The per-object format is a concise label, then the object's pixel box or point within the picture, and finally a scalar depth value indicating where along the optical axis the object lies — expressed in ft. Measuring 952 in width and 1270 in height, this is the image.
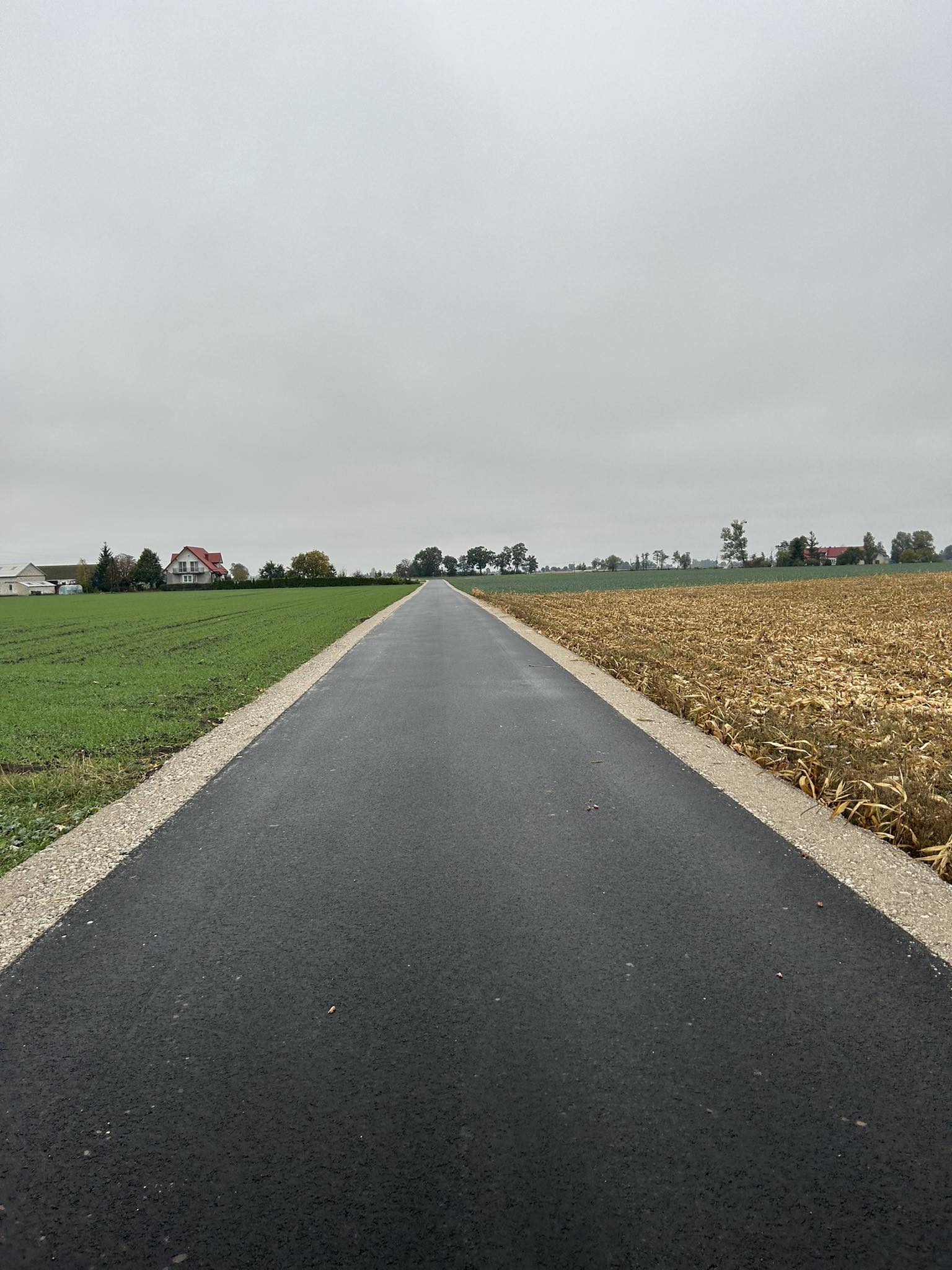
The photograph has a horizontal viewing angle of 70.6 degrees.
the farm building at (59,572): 538.06
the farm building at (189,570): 407.44
